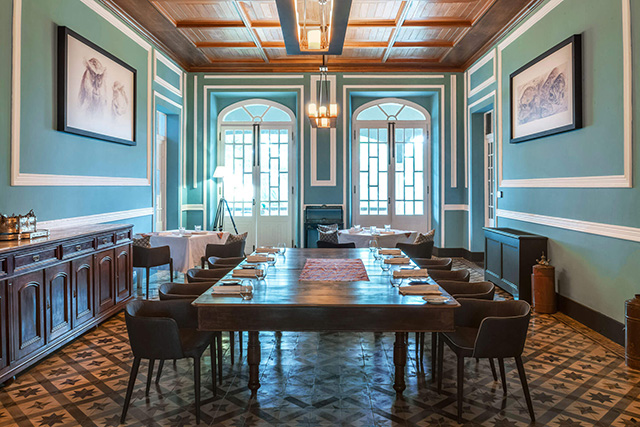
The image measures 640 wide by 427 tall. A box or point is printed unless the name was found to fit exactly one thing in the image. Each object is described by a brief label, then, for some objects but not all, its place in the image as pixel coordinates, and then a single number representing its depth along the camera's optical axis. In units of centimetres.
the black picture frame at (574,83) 510
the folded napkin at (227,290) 299
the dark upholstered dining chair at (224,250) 592
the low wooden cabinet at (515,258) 574
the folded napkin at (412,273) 335
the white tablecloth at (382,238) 699
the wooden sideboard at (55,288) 337
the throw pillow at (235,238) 610
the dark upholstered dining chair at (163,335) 272
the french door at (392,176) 1030
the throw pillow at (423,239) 597
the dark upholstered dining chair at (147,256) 588
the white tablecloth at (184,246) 648
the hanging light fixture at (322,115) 702
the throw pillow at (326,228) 761
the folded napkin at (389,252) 451
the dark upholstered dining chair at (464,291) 337
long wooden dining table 274
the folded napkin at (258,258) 406
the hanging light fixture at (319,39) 432
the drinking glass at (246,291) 291
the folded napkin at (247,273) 346
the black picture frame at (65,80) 515
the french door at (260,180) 1035
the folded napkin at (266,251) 459
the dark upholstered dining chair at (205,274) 388
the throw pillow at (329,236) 691
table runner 354
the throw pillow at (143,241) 600
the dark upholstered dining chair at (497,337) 275
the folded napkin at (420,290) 298
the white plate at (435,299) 277
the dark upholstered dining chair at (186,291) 329
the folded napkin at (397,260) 401
